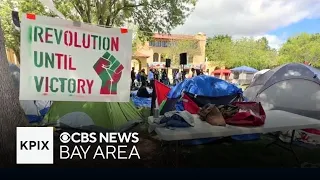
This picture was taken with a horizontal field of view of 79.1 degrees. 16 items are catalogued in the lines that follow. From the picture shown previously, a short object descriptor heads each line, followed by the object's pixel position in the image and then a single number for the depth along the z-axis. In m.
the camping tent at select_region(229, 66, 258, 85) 16.76
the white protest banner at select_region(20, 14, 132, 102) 1.50
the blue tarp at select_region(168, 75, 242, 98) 3.24
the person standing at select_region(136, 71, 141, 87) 10.54
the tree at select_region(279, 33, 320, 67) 19.52
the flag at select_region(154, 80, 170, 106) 3.31
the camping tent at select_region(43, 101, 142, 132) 2.90
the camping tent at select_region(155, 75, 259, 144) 3.16
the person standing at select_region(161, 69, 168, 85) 11.66
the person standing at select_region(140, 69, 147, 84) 9.54
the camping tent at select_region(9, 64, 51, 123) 3.09
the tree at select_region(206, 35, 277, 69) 24.12
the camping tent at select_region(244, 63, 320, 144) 3.17
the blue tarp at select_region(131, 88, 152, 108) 4.98
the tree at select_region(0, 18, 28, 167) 1.82
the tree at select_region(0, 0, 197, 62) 7.19
